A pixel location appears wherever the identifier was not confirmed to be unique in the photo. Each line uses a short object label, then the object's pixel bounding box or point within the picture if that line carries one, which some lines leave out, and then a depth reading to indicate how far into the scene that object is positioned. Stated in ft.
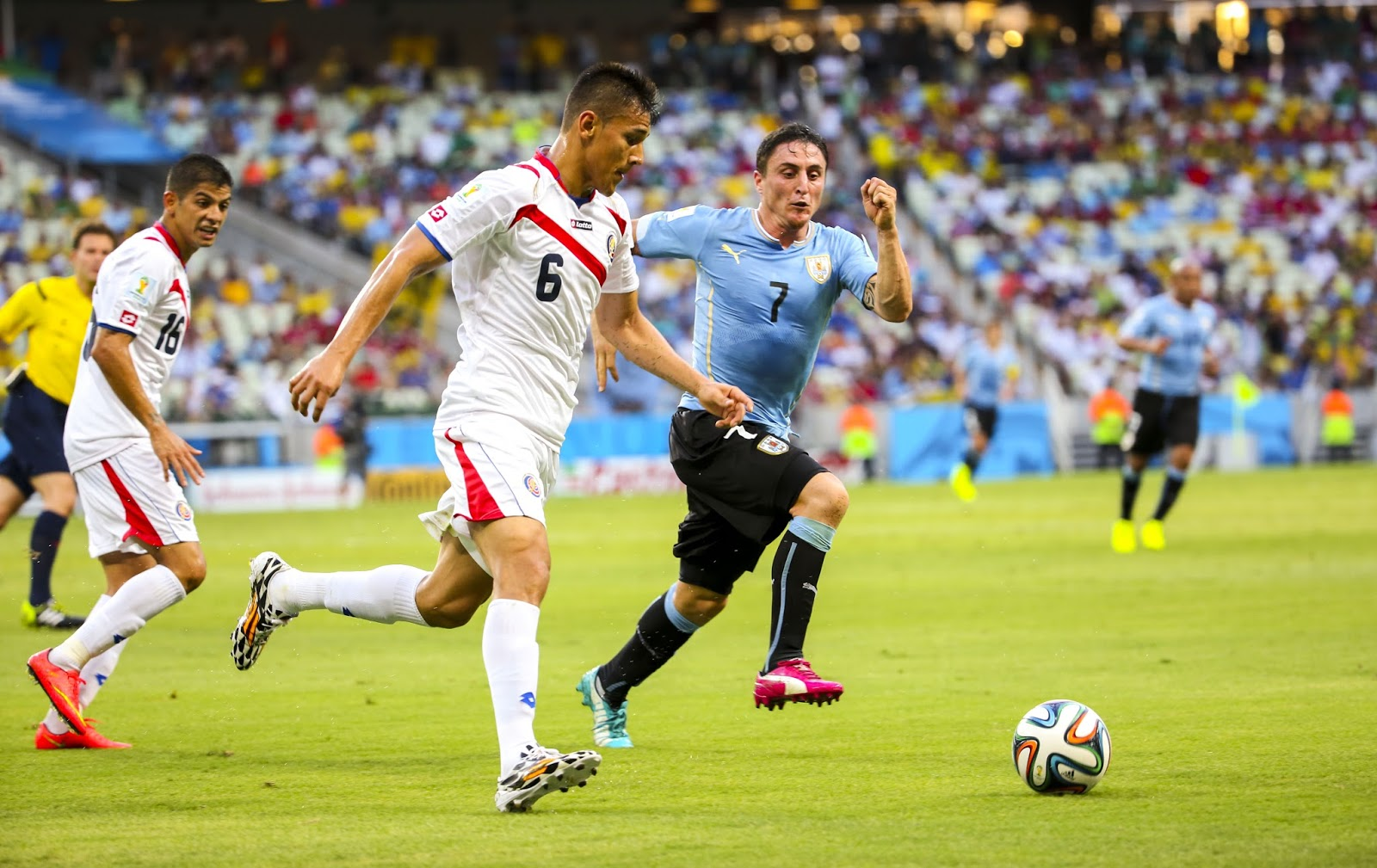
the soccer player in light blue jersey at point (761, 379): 47.11
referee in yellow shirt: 75.87
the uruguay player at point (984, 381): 172.45
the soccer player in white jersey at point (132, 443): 48.60
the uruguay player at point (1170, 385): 114.11
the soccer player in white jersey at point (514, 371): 37.83
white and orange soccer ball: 39.83
